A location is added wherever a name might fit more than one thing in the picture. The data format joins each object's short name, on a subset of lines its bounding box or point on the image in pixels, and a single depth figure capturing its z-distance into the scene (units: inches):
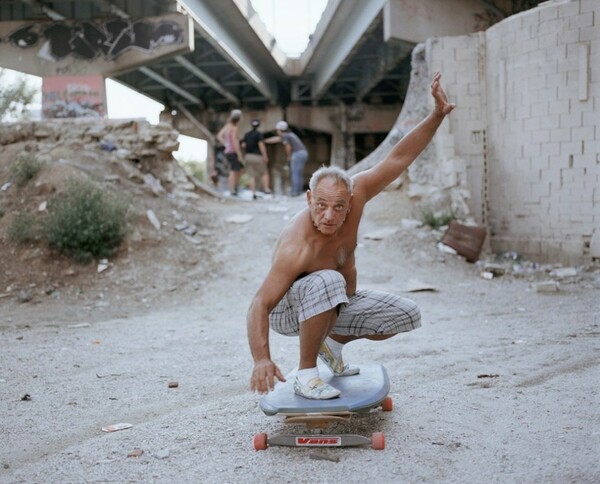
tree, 711.6
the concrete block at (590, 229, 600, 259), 351.6
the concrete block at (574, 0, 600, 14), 340.2
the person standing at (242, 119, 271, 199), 558.9
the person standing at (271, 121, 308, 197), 563.2
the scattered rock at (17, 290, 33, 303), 324.0
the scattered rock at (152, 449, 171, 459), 118.7
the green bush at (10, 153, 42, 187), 405.4
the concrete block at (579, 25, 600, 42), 340.8
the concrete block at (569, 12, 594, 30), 342.3
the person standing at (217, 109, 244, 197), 539.2
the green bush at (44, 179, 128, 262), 352.8
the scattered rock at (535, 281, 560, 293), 311.0
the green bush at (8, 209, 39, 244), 358.9
